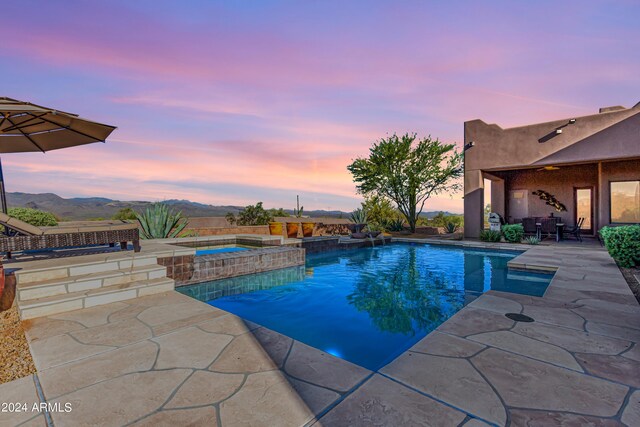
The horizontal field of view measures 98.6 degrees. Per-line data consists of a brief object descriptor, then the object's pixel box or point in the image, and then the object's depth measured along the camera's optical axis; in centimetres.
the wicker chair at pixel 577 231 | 1080
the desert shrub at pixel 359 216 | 1449
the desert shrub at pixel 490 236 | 1084
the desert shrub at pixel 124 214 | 1480
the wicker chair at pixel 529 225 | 1181
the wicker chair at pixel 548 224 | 1146
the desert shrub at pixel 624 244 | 535
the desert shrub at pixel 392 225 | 1620
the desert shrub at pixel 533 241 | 1012
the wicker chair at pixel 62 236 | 374
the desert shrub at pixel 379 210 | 1686
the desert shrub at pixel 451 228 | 1605
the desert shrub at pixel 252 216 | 1517
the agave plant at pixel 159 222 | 765
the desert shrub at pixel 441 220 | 1870
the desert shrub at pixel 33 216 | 645
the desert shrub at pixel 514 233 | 1062
